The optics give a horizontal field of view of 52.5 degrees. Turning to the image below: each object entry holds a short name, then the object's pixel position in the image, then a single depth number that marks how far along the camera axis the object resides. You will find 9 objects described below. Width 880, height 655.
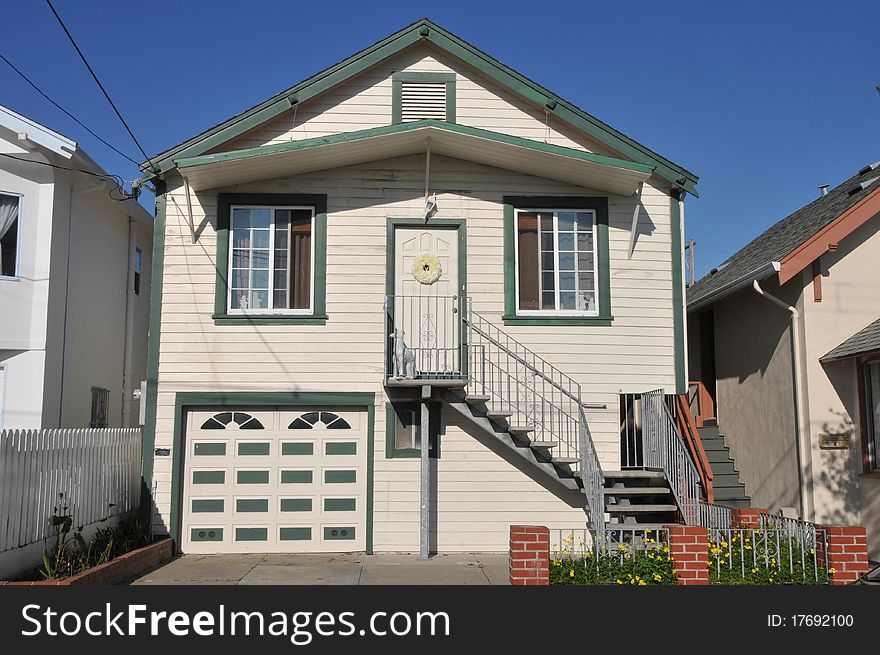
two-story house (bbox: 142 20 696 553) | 13.16
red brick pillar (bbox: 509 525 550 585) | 8.96
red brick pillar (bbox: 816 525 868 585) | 9.20
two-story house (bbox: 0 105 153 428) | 13.65
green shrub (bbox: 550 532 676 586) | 9.03
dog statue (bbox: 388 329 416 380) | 12.60
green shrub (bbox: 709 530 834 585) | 9.31
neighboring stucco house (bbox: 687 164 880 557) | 12.77
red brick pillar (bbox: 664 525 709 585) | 9.16
